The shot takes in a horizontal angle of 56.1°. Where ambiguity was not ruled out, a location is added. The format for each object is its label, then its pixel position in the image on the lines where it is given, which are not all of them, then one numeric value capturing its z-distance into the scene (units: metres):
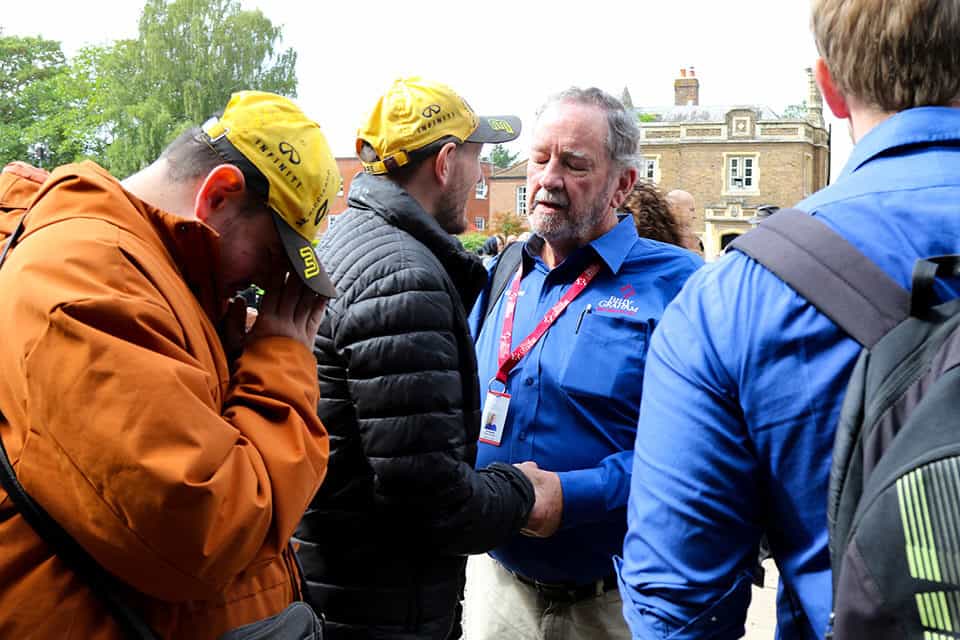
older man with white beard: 3.09
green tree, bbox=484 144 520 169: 115.16
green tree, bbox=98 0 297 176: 45.72
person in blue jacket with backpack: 1.48
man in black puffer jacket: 2.38
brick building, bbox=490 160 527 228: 63.08
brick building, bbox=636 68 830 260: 52.59
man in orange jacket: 1.49
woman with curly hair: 5.36
